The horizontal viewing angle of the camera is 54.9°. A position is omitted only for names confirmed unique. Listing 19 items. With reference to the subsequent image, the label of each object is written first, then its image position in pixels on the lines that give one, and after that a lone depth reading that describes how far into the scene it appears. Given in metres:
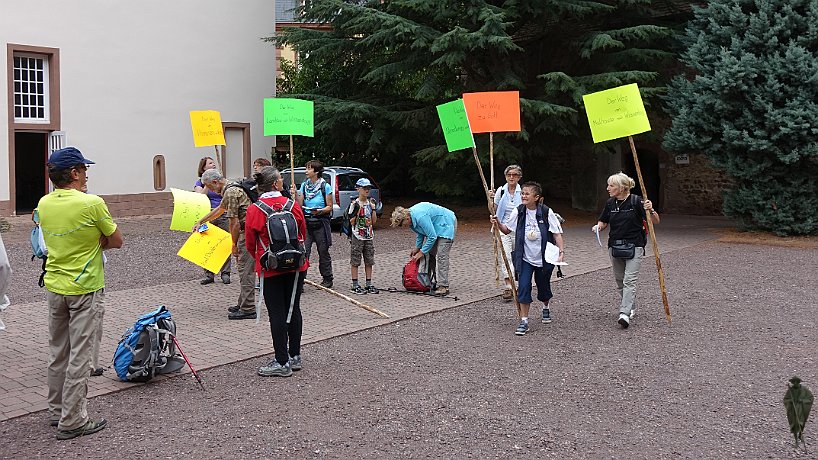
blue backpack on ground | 6.15
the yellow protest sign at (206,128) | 11.29
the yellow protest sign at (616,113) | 8.58
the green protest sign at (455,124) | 9.49
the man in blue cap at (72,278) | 5.04
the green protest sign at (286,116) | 9.72
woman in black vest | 8.10
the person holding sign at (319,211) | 10.46
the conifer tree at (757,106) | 15.66
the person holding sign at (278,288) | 6.42
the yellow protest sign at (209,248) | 8.77
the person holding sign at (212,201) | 10.73
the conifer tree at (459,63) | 18.14
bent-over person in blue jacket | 10.03
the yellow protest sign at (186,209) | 9.06
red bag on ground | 10.34
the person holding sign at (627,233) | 8.21
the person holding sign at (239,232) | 8.71
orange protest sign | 10.23
